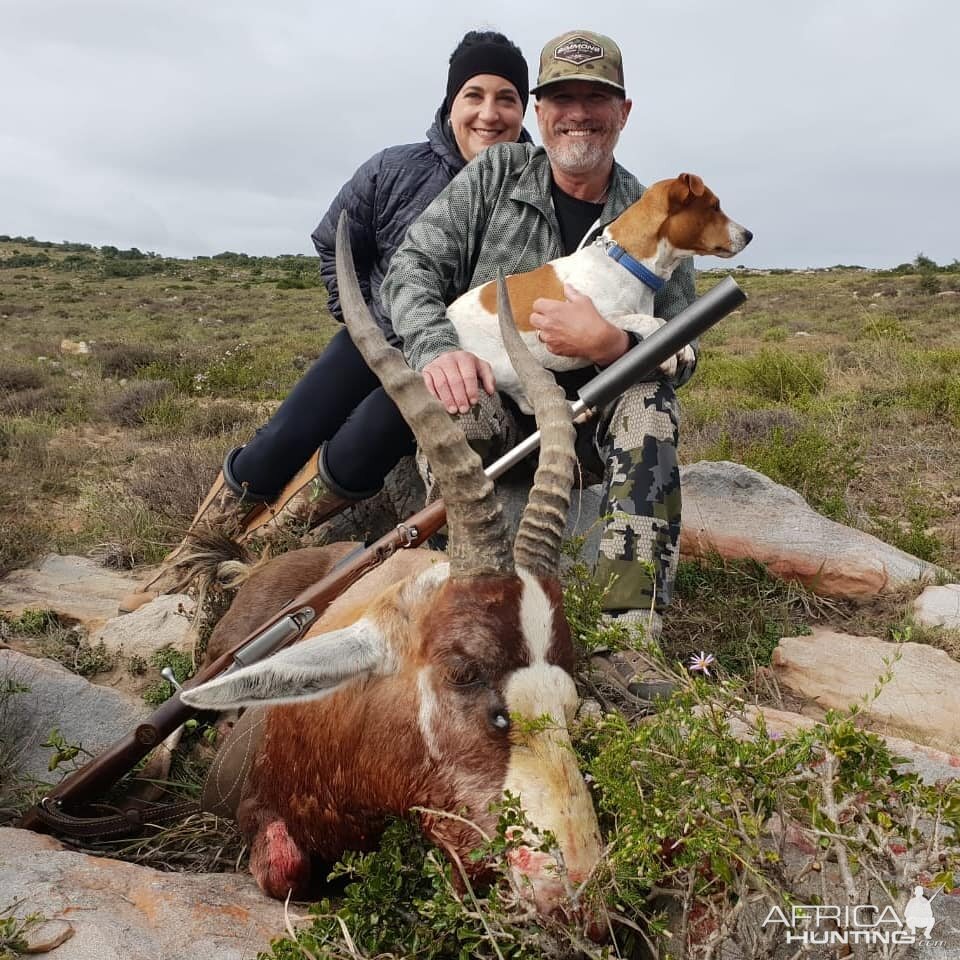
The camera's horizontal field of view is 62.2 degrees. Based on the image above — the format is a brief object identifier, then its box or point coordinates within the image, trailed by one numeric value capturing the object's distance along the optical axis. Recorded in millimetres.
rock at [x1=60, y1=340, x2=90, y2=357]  18578
